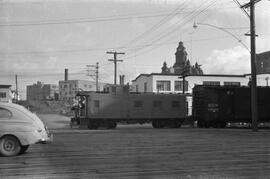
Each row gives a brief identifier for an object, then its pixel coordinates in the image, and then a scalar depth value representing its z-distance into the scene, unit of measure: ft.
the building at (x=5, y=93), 228.45
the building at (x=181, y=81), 279.08
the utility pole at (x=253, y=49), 106.93
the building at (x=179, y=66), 379.18
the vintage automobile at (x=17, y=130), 45.60
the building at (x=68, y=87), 430.20
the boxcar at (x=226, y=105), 128.26
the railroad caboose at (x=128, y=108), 132.57
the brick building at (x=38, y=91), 389.80
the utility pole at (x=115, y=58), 217.79
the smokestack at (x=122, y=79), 294.46
